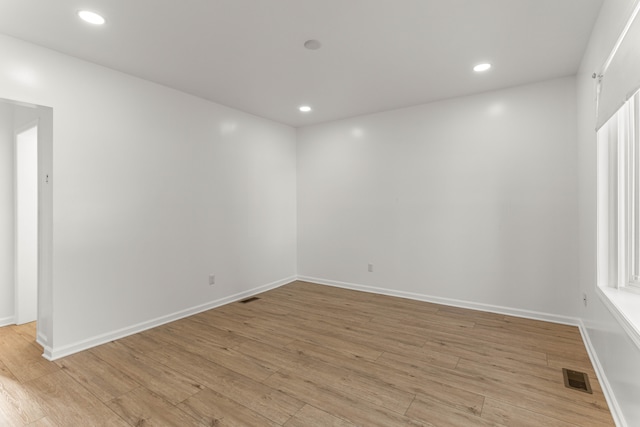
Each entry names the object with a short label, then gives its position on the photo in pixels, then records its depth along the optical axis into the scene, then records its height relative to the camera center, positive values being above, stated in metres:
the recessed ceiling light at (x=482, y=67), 2.95 +1.43
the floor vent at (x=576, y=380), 2.10 -1.19
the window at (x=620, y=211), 1.88 +0.01
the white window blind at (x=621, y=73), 1.49 +0.78
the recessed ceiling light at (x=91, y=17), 2.12 +1.39
